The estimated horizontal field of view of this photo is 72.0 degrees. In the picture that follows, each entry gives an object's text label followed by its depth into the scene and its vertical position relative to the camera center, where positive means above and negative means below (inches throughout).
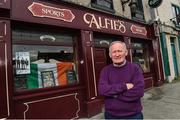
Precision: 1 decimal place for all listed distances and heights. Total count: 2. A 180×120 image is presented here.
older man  57.9 -9.6
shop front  115.1 +12.9
